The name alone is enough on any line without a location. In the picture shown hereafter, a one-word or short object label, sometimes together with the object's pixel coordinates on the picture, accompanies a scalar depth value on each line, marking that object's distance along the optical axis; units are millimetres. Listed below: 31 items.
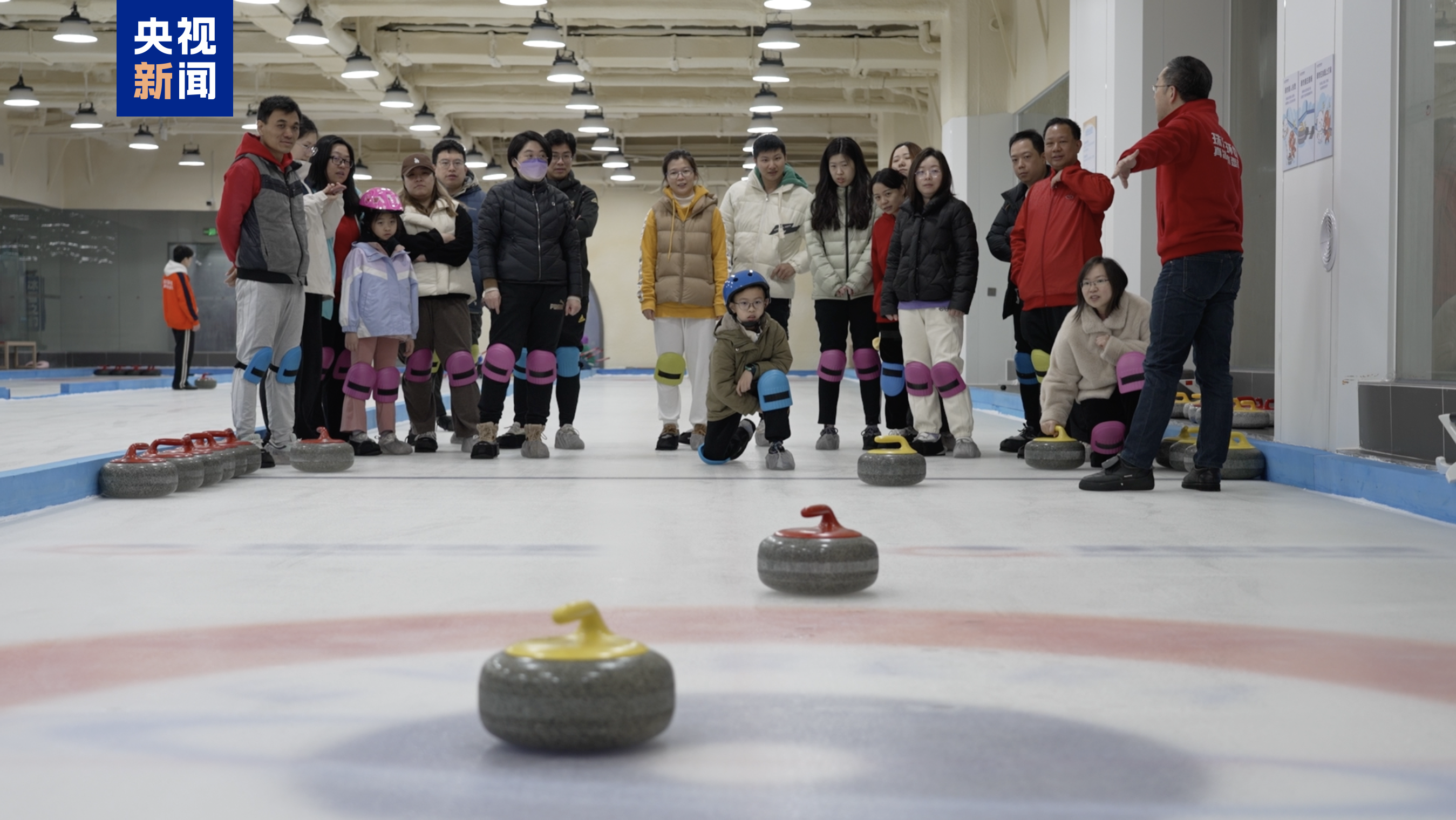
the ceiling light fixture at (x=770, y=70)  13680
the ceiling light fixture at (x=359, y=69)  13508
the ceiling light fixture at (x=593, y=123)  16859
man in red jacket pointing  4598
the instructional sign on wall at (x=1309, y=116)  5039
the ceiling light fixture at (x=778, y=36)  11969
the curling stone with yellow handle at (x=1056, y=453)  5531
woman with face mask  6137
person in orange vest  14461
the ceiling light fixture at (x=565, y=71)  13398
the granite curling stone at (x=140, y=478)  4523
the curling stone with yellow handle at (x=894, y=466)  4859
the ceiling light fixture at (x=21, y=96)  16141
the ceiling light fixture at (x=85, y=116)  18062
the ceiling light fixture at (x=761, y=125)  18891
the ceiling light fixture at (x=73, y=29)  12273
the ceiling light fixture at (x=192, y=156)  22828
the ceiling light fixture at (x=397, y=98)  14695
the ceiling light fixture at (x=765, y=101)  15617
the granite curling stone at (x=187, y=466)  4648
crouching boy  5570
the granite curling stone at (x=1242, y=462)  5219
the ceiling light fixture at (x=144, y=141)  20016
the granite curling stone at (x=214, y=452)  4906
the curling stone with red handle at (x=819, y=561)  2666
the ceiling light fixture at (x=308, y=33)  12055
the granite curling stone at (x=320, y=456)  5398
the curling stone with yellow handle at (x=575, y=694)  1590
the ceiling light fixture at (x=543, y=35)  11867
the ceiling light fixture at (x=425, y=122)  17875
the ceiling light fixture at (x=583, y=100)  15750
